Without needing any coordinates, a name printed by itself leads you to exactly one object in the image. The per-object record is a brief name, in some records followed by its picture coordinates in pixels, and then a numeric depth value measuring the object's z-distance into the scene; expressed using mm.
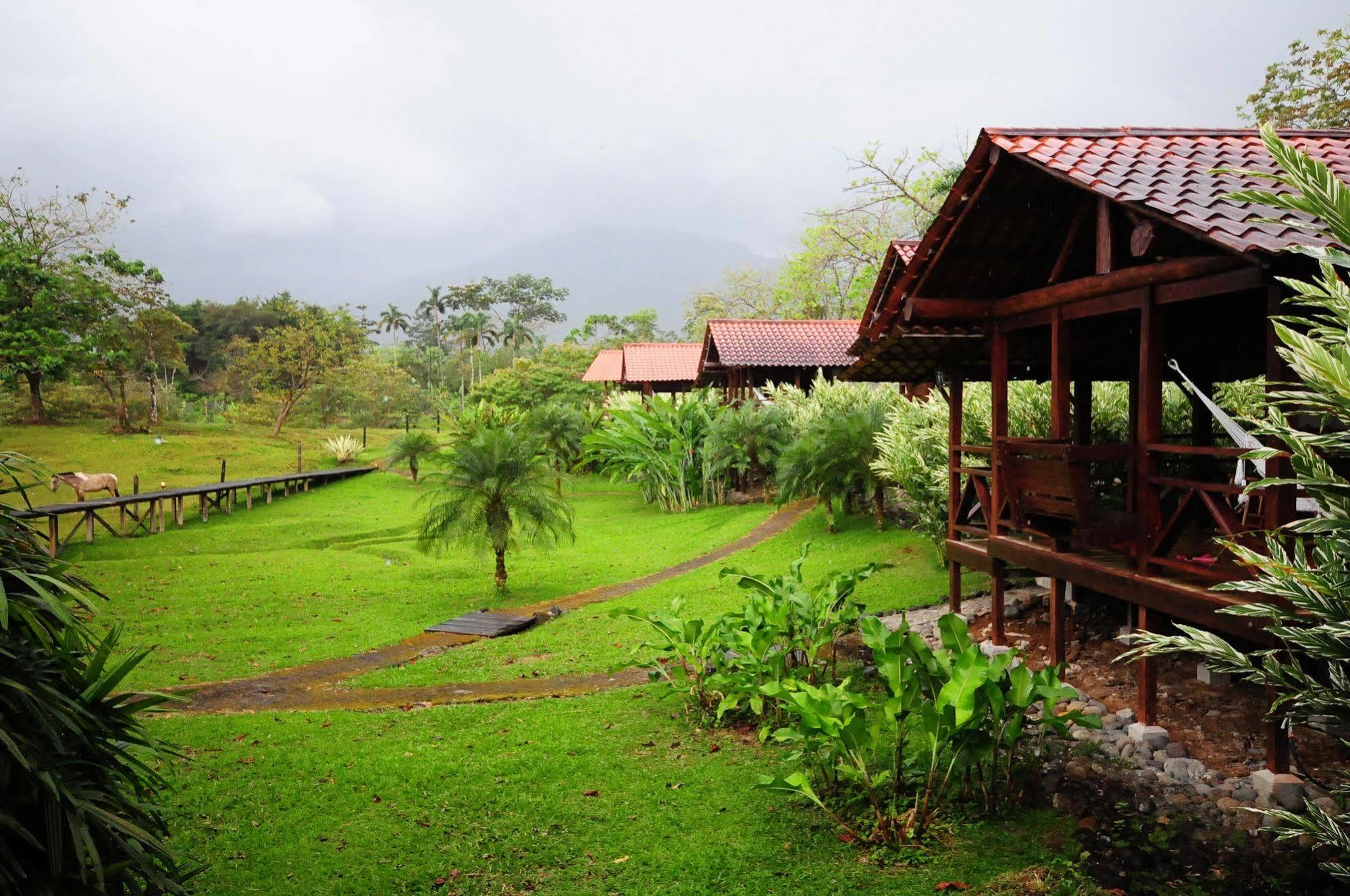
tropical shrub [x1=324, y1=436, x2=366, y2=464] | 29875
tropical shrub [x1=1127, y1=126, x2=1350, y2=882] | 2654
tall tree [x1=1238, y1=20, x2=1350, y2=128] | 21344
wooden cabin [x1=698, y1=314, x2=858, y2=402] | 24047
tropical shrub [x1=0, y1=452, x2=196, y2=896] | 2801
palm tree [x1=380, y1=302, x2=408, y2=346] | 79500
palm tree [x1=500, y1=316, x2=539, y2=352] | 70188
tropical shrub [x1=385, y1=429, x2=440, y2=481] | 26875
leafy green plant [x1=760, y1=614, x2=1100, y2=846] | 4750
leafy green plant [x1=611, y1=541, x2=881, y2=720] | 6570
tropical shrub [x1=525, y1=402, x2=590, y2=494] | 26078
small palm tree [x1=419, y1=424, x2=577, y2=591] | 12039
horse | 17844
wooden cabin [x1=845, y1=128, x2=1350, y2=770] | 5035
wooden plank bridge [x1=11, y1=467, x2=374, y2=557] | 16516
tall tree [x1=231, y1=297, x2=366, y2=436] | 34906
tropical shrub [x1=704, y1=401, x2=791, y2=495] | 20047
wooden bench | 5980
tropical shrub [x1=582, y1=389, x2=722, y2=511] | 21219
